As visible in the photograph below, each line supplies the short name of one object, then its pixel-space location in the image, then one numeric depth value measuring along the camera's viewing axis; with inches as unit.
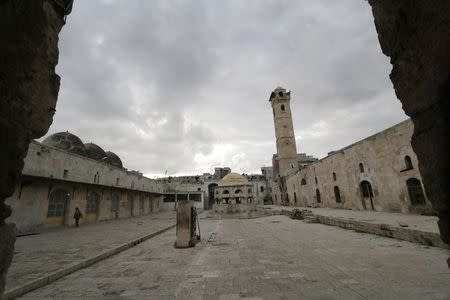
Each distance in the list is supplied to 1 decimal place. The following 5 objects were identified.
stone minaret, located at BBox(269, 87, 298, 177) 1579.7
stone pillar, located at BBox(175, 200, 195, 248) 302.5
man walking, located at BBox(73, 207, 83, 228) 588.1
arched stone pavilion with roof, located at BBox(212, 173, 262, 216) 1438.2
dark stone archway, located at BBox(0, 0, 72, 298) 62.9
